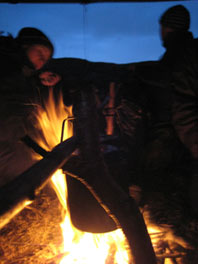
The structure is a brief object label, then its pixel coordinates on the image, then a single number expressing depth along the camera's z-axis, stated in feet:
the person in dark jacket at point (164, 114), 8.70
